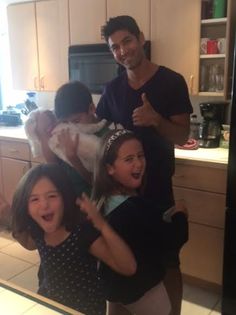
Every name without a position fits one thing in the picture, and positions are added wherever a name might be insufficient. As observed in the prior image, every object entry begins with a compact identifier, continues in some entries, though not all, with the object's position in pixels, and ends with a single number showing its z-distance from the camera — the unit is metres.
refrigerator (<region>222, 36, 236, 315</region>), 0.97
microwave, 1.43
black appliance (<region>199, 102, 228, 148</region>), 1.47
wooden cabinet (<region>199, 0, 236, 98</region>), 1.36
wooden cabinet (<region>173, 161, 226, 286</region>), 1.33
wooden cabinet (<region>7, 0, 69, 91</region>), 1.82
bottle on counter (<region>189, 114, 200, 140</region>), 1.47
